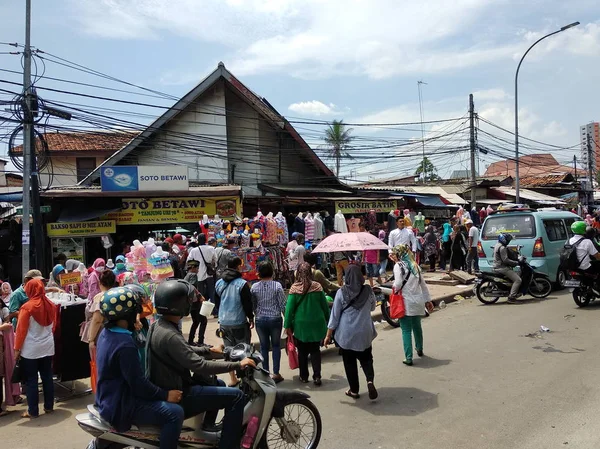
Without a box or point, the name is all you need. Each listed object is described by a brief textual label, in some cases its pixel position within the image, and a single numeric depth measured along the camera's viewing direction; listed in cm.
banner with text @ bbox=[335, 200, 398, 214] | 1905
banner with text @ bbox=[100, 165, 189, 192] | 1503
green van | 1154
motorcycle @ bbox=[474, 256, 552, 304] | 1086
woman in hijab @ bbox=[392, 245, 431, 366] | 670
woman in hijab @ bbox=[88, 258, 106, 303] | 771
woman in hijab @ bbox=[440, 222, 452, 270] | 1688
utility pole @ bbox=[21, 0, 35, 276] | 1209
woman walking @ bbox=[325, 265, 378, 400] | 546
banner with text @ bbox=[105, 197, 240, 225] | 1531
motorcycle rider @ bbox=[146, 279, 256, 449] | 352
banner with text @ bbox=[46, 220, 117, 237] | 1424
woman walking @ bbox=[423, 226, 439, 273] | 1697
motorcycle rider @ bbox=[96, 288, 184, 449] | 329
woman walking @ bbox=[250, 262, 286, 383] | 627
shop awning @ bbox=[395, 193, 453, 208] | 2220
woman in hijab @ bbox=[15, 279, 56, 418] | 574
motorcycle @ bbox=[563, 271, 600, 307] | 976
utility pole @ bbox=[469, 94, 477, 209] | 2406
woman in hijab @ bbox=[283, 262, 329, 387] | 614
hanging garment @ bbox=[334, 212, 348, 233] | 1681
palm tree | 3962
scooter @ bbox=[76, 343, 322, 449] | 342
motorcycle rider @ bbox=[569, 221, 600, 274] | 966
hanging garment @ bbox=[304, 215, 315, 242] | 1594
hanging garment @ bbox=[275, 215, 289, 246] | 1438
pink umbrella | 621
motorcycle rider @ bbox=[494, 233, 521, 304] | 1070
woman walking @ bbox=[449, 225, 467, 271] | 1606
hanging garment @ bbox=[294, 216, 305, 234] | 1606
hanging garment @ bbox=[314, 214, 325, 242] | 1614
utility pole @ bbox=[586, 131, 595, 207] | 4053
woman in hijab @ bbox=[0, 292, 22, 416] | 600
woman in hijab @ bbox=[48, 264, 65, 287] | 862
